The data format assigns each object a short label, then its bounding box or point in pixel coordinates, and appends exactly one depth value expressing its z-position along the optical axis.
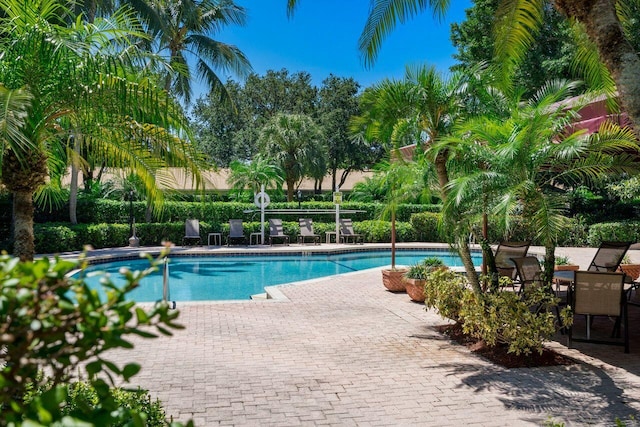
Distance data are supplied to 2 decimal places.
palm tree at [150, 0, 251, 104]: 22.12
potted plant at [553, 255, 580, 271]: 11.52
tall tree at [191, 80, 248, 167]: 45.84
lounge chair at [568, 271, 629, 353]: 6.36
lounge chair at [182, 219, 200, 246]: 21.83
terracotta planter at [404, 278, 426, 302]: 9.87
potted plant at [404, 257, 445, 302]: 9.90
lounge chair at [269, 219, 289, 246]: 22.55
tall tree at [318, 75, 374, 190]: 41.66
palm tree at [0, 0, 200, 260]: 4.17
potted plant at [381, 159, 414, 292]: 9.26
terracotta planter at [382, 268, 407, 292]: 11.08
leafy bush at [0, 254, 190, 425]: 1.31
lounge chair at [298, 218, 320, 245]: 23.00
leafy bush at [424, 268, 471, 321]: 7.29
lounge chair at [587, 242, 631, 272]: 9.44
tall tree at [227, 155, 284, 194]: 29.41
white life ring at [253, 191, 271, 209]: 22.83
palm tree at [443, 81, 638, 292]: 6.37
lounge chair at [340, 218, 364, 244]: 22.98
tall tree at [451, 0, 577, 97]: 23.92
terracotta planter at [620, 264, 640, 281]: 11.57
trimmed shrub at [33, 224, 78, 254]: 17.81
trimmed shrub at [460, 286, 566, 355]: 5.96
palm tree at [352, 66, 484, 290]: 7.27
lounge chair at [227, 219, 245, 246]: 22.41
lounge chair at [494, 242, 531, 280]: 10.14
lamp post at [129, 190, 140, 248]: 20.97
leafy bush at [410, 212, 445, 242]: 23.78
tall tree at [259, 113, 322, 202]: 31.78
